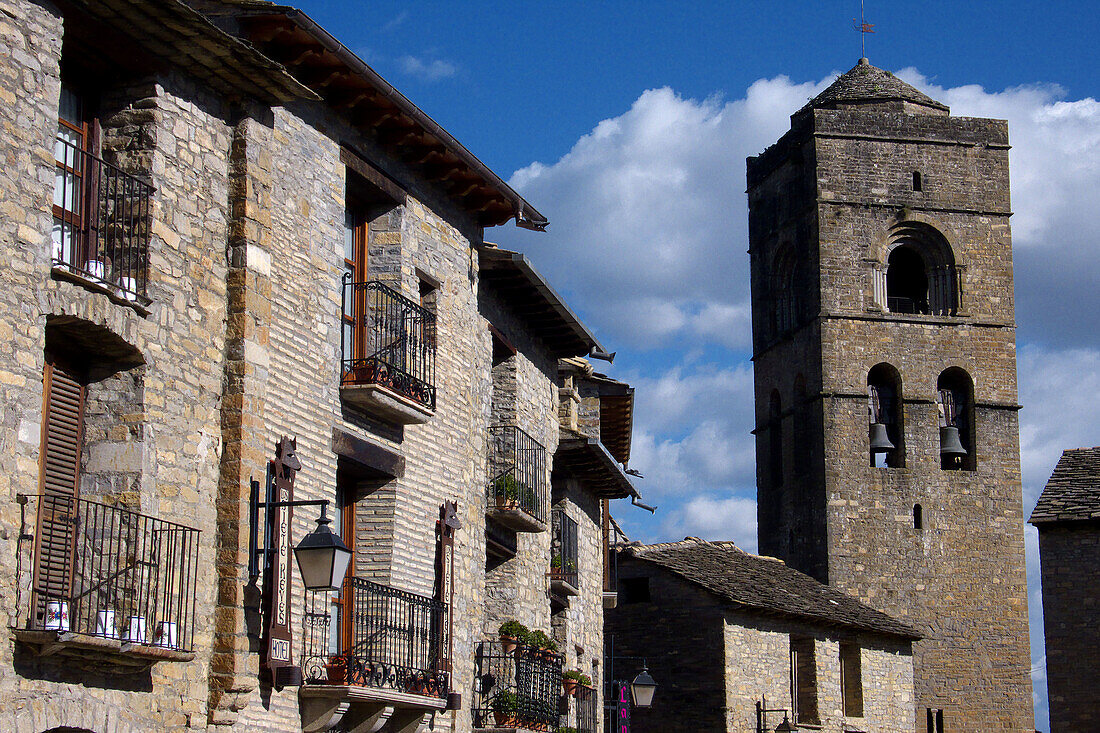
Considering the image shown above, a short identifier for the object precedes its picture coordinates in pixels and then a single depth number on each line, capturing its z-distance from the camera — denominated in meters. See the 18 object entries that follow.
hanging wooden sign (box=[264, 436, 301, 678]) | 13.10
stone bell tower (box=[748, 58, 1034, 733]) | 43.84
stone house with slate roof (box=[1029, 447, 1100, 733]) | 37.50
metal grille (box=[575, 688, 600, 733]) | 23.23
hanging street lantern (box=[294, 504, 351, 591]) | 12.34
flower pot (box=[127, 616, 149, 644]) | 11.45
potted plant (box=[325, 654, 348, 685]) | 14.12
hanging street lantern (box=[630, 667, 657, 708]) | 23.12
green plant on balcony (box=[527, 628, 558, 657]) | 19.86
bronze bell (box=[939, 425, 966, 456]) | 45.12
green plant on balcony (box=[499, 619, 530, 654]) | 19.52
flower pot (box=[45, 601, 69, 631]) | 10.70
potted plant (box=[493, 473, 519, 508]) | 19.75
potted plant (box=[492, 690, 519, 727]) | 18.94
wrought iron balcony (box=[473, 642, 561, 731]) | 18.97
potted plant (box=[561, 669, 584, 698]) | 21.46
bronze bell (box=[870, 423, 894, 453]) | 44.78
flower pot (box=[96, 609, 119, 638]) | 11.16
